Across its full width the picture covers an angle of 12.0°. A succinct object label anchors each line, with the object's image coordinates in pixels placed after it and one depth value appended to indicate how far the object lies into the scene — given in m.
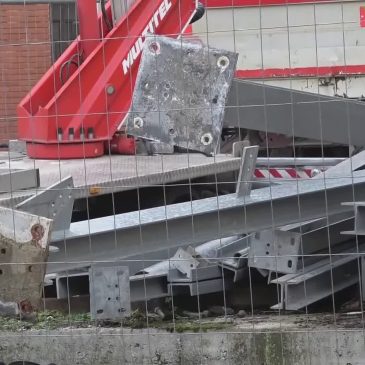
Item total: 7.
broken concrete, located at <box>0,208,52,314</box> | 10.03
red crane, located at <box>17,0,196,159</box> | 14.41
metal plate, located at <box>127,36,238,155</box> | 10.91
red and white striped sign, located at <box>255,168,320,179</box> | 14.26
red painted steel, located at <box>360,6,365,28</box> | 19.64
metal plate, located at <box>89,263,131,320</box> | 10.38
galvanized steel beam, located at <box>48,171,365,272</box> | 10.72
